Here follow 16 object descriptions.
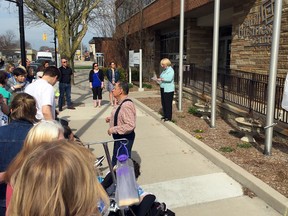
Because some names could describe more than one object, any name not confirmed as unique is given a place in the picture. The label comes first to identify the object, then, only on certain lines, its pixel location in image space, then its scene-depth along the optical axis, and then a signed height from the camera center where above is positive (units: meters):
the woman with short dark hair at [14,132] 2.04 -0.49
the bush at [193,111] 7.78 -1.17
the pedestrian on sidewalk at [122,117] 3.42 -0.60
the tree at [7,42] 61.60 +7.94
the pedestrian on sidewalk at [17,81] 5.23 -0.19
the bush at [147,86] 15.05 -0.76
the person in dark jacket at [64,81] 8.90 -0.29
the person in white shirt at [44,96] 3.27 -0.31
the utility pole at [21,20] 6.91 +1.43
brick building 7.35 +1.95
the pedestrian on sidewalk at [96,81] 9.47 -0.30
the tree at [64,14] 10.83 +2.77
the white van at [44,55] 35.98 +2.53
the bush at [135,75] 18.33 -0.14
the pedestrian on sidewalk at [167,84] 6.69 -0.29
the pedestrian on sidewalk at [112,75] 9.94 -0.08
